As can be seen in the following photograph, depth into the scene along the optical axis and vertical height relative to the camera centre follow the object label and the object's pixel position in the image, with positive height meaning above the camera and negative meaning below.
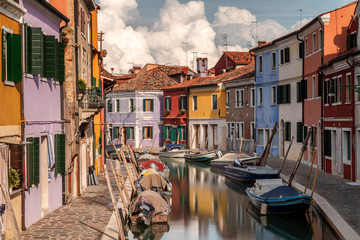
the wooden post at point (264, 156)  31.19 -2.14
